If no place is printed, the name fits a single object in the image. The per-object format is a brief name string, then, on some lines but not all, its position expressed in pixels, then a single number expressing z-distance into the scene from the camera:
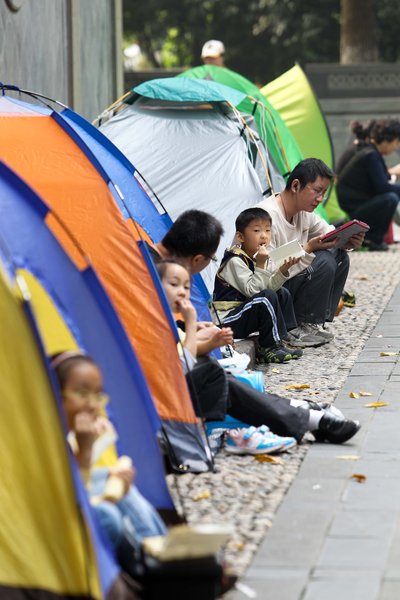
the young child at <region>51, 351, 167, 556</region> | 7.21
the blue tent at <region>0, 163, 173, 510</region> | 8.33
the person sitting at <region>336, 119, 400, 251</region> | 24.16
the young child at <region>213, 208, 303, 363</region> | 13.94
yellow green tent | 25.57
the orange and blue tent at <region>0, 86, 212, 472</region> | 10.09
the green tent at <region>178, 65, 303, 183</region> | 21.03
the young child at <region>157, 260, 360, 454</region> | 10.26
